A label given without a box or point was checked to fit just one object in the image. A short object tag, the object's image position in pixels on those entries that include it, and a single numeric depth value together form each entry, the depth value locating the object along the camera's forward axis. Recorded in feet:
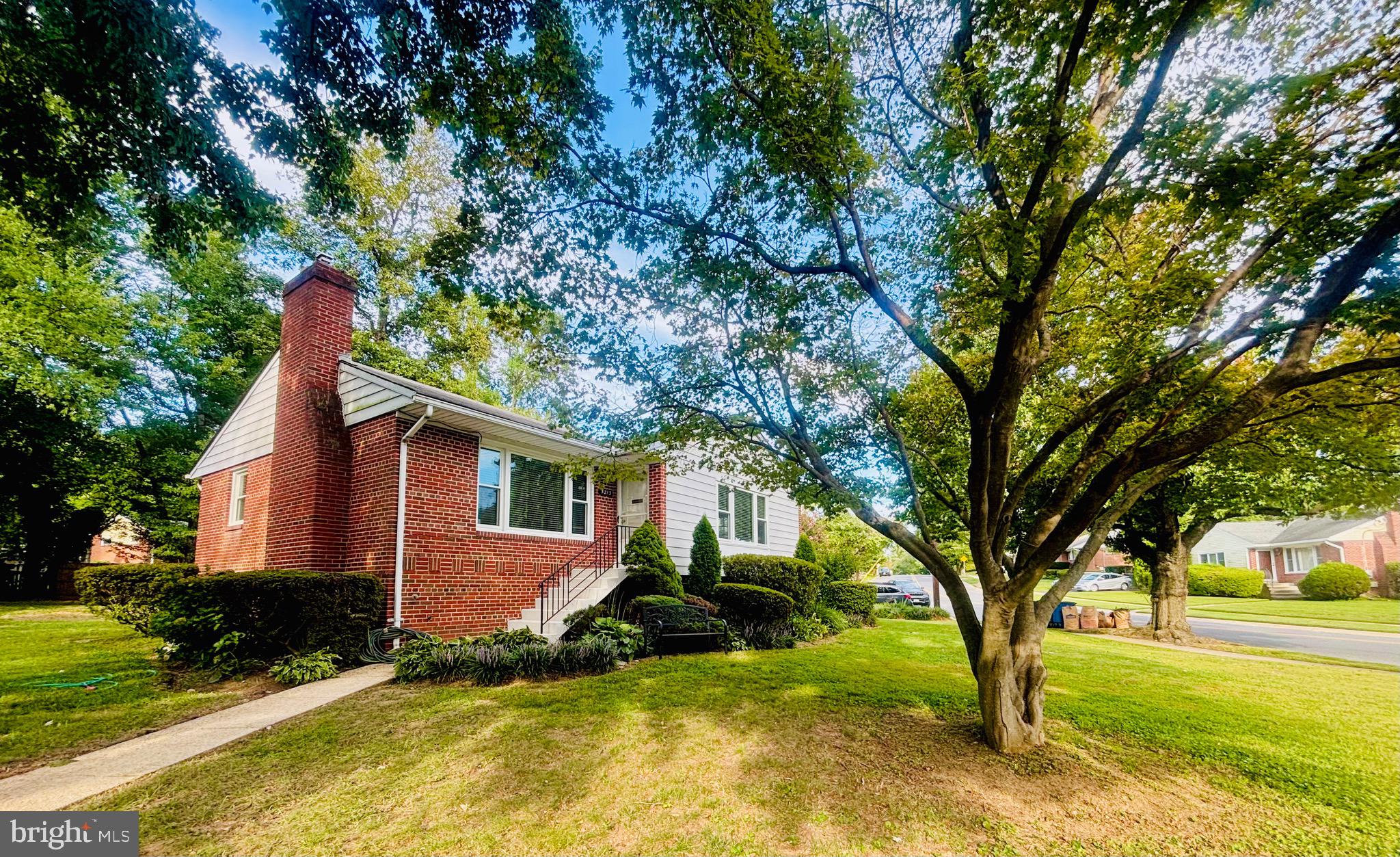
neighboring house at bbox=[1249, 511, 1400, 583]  93.71
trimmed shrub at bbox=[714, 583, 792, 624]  35.76
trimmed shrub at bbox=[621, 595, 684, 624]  32.55
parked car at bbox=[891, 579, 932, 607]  80.58
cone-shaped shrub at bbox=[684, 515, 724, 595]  40.01
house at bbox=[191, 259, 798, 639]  28.14
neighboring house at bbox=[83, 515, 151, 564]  71.51
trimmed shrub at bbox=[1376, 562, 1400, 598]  79.82
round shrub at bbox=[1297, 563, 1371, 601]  81.35
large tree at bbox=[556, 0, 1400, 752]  12.03
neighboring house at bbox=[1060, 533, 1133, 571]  171.22
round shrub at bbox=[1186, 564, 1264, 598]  94.89
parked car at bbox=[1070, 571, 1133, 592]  125.39
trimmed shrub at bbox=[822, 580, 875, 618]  51.01
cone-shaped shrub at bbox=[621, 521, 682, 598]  35.94
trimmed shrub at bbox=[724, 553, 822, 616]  41.19
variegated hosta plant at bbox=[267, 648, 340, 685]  21.90
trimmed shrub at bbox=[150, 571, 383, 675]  22.48
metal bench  29.91
